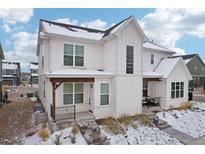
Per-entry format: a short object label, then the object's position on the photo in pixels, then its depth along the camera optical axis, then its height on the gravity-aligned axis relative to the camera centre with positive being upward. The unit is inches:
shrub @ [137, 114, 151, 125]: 377.1 -87.6
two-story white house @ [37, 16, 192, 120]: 373.4 +34.1
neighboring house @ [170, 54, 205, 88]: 1135.6 +104.2
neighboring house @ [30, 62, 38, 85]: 1651.2 +101.8
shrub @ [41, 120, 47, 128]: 332.7 -88.0
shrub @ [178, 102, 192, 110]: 512.7 -75.0
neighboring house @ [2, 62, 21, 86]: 1601.9 +78.8
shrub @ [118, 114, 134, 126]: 368.6 -87.3
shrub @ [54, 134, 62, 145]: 272.4 -98.8
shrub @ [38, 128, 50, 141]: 293.8 -95.0
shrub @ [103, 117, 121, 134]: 329.4 -92.0
